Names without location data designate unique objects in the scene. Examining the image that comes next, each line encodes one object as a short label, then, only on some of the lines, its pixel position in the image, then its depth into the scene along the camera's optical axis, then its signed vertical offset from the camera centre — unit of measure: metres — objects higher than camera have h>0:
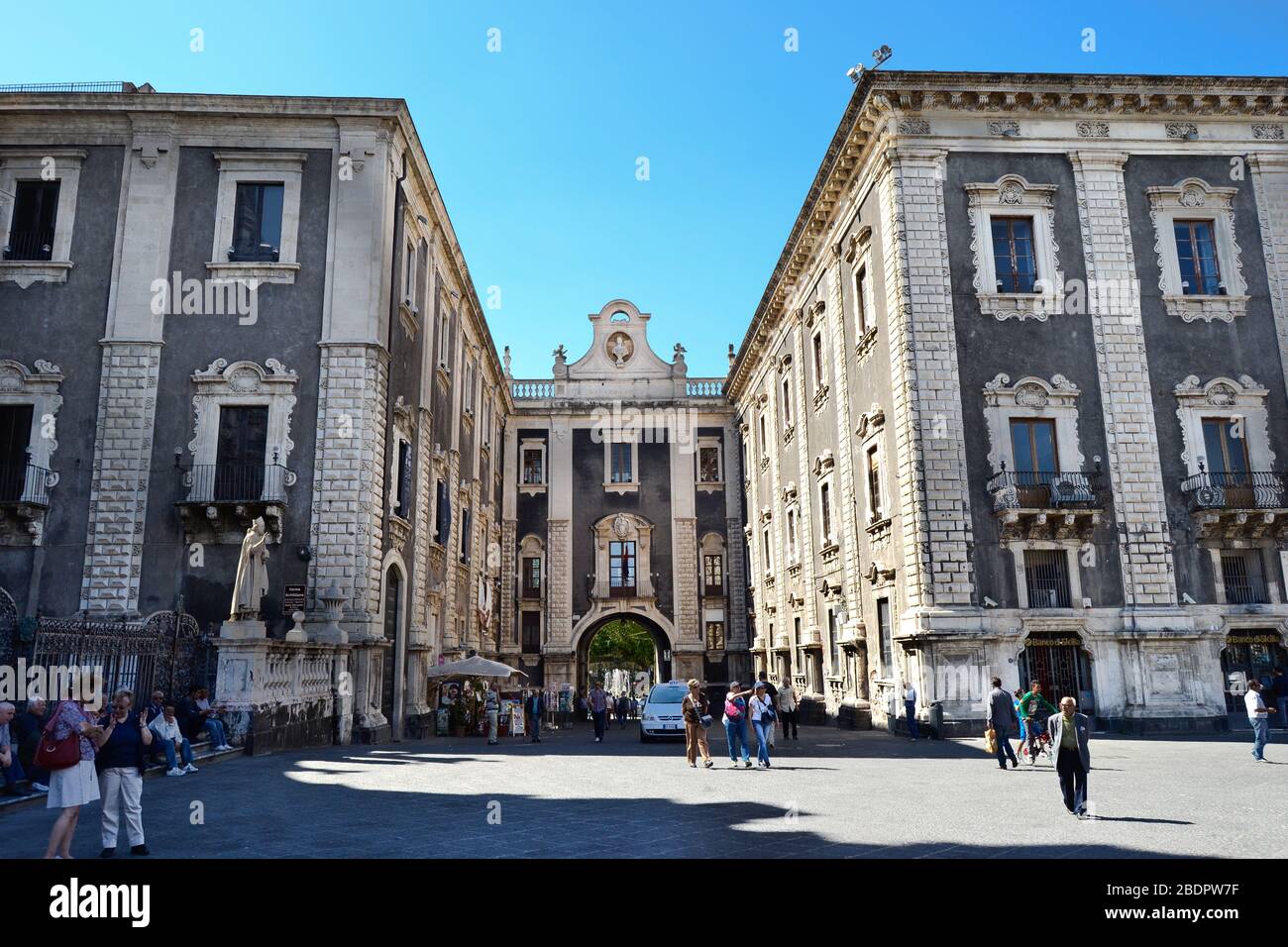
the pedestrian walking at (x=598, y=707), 21.77 -1.07
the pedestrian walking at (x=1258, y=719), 14.17 -1.03
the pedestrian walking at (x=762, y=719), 15.34 -1.00
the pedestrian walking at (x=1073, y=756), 9.51 -1.04
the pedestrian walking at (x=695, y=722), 15.77 -1.06
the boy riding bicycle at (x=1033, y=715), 15.17 -0.99
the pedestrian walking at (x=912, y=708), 19.53 -1.08
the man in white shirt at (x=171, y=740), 13.25 -1.04
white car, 22.75 -1.43
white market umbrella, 25.36 -0.20
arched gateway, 40.69 +6.34
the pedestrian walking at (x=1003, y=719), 14.39 -0.98
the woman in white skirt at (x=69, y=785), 7.51 -0.93
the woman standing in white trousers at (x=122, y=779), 7.91 -0.92
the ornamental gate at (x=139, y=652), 14.40 +0.26
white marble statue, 16.59 +1.62
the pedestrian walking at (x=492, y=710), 22.42 -1.15
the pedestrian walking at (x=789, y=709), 22.11 -1.21
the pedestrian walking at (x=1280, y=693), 19.80 -0.91
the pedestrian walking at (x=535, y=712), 23.02 -1.25
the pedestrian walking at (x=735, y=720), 15.77 -1.03
